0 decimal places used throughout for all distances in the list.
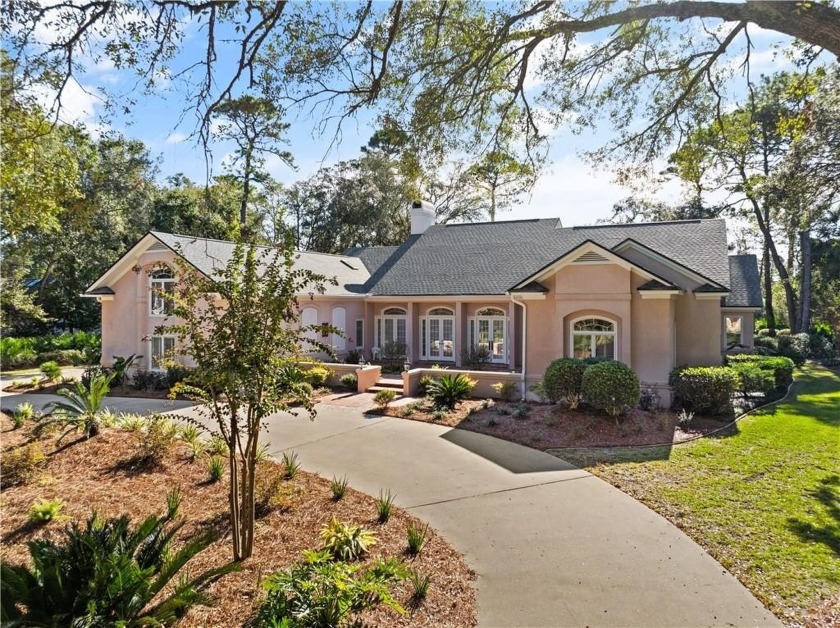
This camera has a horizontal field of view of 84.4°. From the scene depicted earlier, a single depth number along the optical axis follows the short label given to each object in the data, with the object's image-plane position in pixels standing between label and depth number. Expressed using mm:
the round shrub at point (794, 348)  28031
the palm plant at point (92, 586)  3838
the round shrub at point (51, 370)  20031
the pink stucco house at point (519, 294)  14930
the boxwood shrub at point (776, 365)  17203
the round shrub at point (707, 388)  13070
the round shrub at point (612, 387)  11941
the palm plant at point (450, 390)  14328
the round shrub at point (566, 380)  12992
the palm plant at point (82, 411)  10664
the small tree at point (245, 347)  5289
